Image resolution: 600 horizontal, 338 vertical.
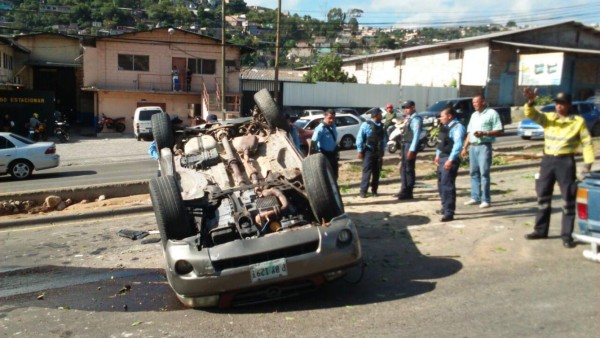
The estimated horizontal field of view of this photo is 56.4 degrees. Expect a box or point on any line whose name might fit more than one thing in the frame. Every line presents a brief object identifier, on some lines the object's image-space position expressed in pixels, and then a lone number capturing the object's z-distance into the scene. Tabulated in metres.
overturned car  4.91
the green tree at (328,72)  46.78
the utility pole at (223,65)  32.44
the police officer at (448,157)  7.88
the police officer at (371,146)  9.69
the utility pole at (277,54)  33.12
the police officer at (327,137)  9.34
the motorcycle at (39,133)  29.36
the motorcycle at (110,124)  36.38
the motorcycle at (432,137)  19.36
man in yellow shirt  6.36
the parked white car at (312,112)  31.32
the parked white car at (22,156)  17.58
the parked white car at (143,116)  31.88
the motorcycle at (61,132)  31.16
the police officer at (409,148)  9.27
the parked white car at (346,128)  23.02
